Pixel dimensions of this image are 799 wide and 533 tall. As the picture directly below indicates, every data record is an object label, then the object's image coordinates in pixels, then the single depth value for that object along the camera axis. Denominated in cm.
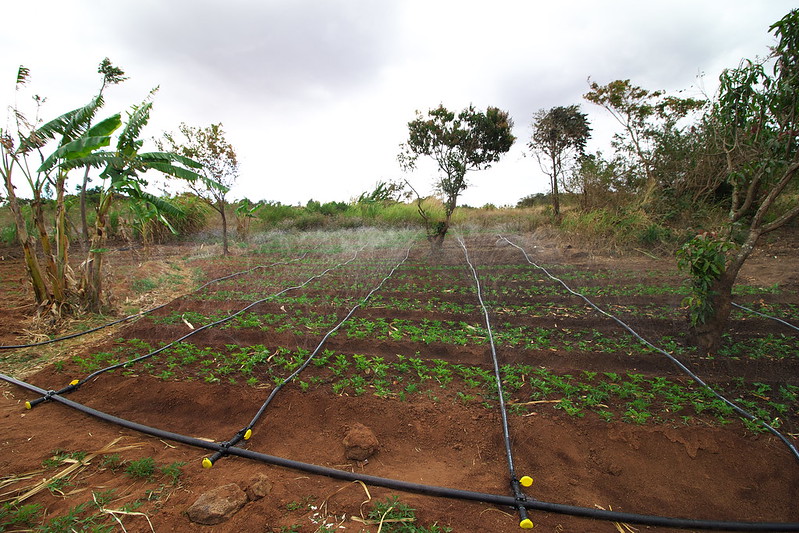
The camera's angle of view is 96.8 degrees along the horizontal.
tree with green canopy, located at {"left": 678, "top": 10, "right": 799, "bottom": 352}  293
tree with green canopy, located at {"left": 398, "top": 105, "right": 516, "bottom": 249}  834
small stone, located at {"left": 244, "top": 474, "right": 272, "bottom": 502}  181
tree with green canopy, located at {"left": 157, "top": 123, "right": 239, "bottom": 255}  866
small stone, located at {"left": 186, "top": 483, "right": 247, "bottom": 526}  165
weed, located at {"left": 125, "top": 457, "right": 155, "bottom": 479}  196
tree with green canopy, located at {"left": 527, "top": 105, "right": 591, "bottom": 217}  1166
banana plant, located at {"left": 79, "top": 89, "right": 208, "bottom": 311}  429
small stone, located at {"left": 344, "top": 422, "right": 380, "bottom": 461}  213
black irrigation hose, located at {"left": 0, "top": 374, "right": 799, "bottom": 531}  165
